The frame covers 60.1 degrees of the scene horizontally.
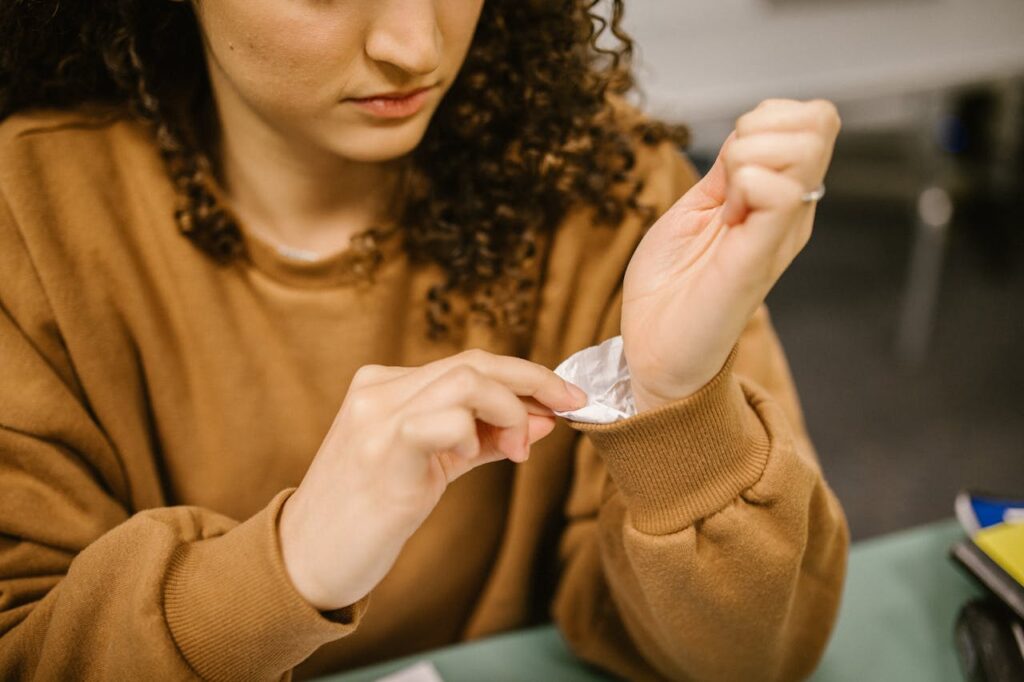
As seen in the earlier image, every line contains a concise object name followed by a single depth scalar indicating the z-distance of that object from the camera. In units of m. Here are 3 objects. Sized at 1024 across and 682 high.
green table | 0.79
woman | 0.61
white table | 2.39
